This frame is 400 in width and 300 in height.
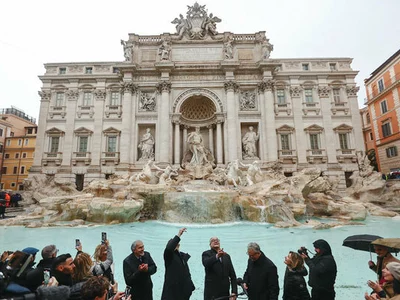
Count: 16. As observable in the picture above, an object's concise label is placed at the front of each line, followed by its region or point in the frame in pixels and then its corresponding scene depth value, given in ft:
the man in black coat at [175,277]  9.11
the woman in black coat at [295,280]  8.59
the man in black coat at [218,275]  8.92
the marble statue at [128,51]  69.62
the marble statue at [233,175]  50.83
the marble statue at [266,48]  68.54
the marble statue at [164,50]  68.45
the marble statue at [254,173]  51.03
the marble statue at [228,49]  68.61
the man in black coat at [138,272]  8.56
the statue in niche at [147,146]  65.62
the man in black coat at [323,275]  8.80
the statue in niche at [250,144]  65.37
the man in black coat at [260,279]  8.45
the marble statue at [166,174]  51.80
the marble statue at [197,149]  61.82
